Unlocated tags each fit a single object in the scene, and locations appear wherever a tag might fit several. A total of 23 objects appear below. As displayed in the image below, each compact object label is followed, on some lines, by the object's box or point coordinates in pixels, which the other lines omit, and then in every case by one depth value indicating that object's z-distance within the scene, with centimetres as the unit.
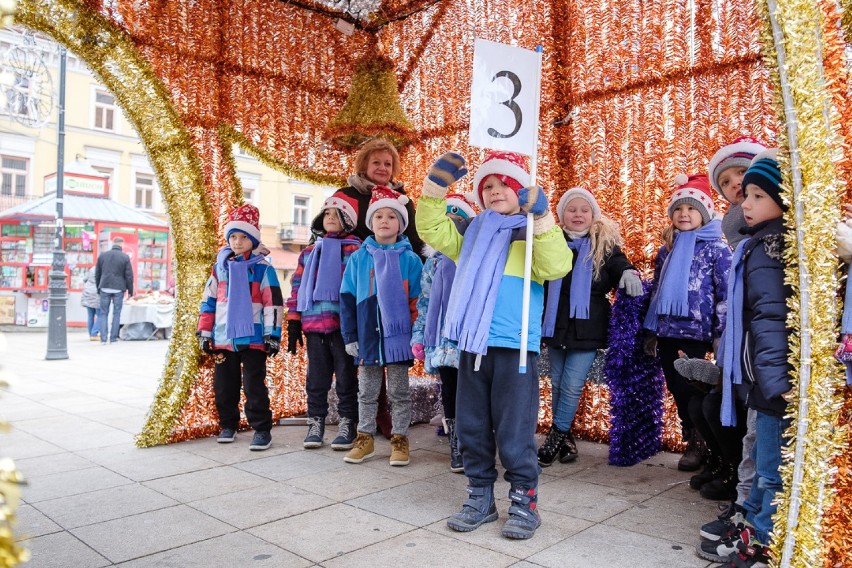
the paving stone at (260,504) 318
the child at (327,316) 454
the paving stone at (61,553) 261
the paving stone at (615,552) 264
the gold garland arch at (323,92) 418
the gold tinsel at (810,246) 208
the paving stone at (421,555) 263
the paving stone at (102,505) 316
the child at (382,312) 423
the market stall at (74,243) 1647
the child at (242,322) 463
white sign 302
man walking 1264
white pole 296
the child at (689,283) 369
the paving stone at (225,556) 261
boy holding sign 303
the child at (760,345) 229
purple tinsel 408
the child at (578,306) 414
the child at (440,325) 371
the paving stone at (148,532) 277
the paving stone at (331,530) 278
